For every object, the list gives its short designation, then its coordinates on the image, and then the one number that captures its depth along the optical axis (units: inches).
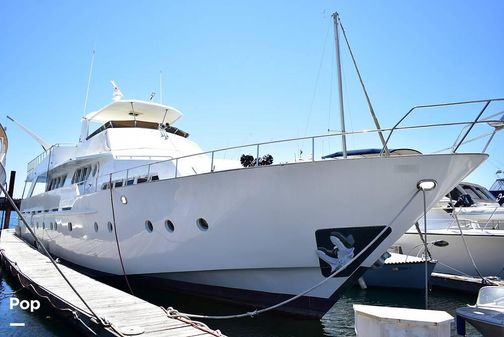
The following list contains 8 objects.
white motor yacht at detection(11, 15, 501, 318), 254.5
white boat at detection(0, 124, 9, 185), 240.2
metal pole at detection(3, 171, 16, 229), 1125.5
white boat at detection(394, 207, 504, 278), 476.1
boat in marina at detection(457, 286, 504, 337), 219.9
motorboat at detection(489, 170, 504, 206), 1569.9
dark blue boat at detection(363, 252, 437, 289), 460.4
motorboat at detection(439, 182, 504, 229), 585.5
